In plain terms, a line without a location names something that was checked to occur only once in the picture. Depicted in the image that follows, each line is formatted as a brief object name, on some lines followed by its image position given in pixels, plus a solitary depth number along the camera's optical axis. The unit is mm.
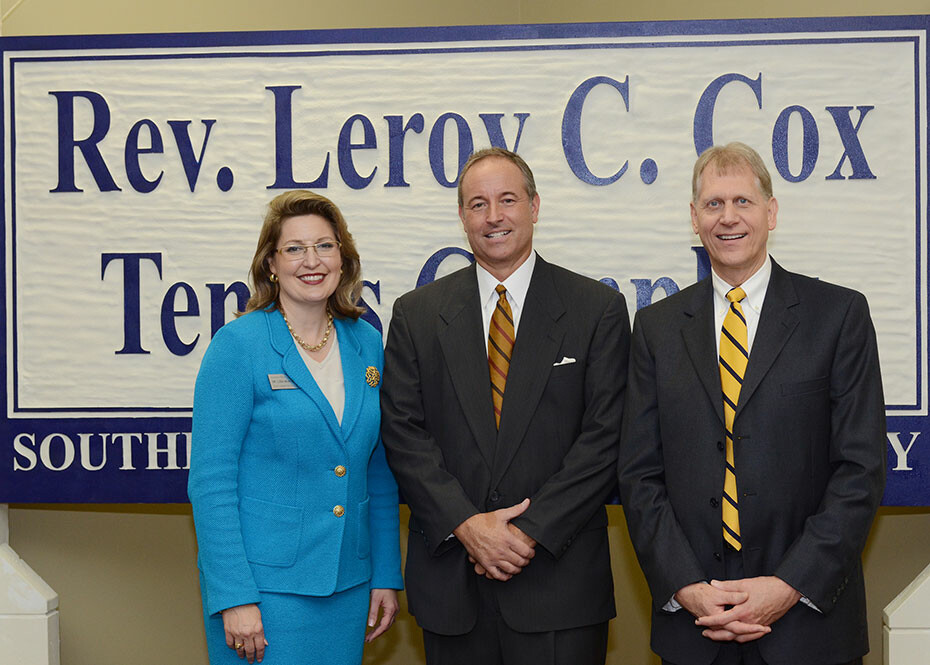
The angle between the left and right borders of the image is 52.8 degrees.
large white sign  2918
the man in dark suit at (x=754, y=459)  1971
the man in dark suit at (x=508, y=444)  2178
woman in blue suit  2076
